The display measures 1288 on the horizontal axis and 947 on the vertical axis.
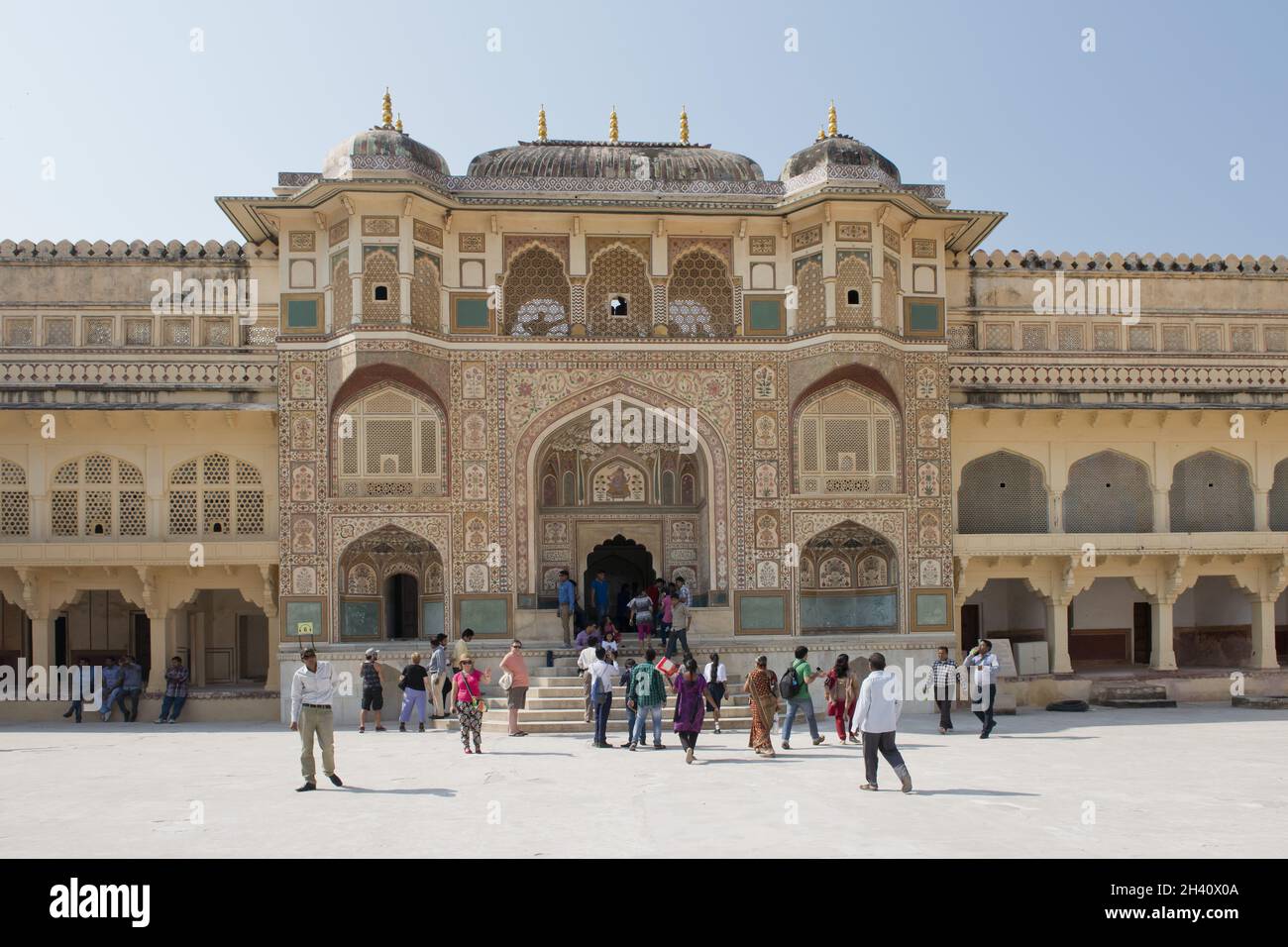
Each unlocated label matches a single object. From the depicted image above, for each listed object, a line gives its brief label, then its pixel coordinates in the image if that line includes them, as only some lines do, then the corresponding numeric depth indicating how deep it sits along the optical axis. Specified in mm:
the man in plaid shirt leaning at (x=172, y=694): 20391
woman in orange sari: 14203
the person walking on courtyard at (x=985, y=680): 16250
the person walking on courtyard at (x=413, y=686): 17844
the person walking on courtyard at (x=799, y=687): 15430
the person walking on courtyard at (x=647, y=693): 15141
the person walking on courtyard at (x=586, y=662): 17302
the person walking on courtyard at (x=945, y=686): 17109
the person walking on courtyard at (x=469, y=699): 14828
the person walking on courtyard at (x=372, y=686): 18250
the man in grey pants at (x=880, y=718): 11203
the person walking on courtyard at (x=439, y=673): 18438
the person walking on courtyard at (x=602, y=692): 15648
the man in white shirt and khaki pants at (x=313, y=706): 11648
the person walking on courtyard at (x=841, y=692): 15867
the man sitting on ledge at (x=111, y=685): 20359
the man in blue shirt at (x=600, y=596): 21562
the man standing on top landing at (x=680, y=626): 19703
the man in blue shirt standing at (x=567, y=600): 20703
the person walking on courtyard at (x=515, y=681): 17109
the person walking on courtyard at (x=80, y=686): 20422
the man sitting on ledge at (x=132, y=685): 20438
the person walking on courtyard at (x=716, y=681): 15547
